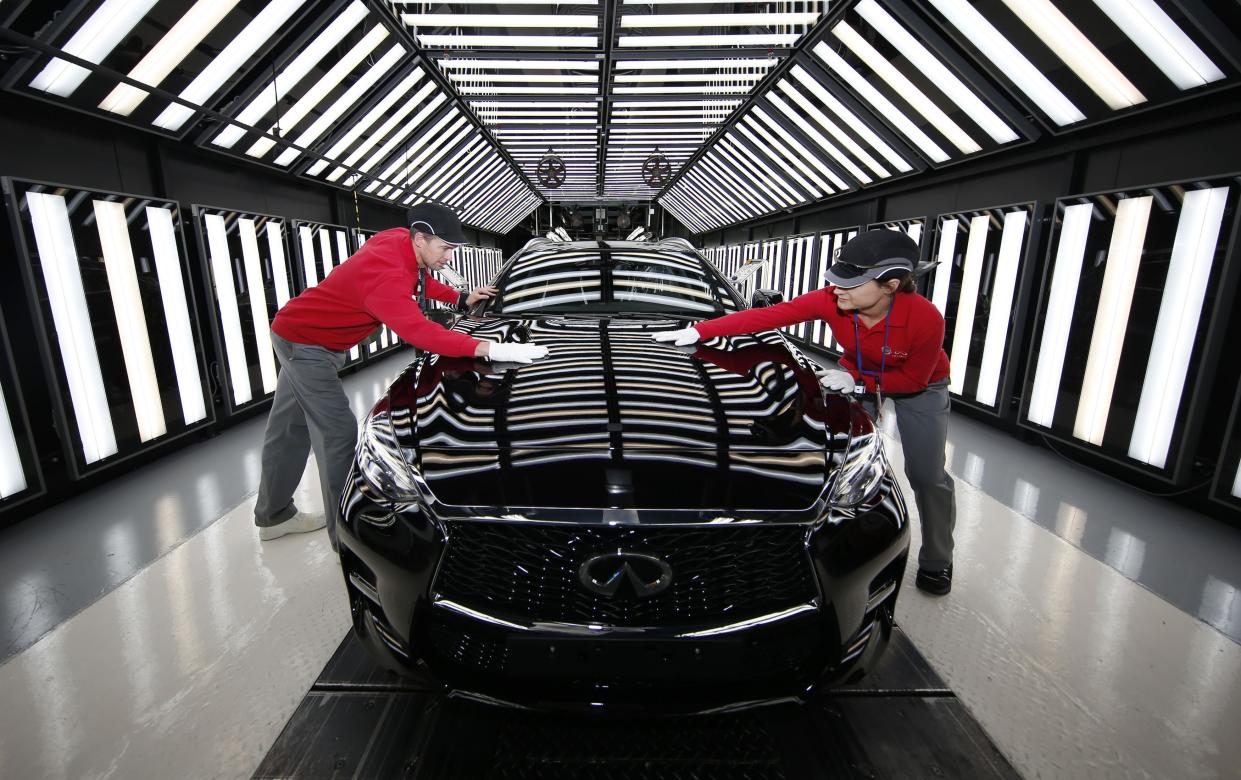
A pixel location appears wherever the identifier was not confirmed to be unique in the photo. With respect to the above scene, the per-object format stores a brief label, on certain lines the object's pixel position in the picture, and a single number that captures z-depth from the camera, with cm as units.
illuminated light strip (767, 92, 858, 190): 666
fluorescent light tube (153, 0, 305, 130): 372
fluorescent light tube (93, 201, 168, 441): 333
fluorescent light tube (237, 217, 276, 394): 480
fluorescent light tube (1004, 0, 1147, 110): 327
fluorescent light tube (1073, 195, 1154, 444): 337
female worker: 178
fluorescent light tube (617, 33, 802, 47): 503
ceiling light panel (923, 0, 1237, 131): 282
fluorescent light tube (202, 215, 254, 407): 434
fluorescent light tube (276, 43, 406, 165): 517
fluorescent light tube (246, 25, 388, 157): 475
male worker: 207
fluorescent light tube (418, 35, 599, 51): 503
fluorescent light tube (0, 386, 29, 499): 269
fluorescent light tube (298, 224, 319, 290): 591
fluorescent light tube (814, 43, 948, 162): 514
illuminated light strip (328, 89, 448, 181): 639
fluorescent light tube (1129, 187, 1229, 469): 298
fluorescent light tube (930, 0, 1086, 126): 369
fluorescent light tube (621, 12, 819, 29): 466
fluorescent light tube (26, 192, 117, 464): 292
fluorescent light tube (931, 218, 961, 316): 514
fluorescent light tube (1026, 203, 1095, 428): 380
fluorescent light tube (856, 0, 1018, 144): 421
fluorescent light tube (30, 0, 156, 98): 284
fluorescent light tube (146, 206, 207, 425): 377
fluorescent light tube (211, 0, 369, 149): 425
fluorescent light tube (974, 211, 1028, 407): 435
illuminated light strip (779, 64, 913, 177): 573
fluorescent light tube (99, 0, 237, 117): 329
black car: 112
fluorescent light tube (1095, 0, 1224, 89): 281
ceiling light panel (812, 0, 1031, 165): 411
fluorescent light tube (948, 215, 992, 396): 474
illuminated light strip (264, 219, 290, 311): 525
